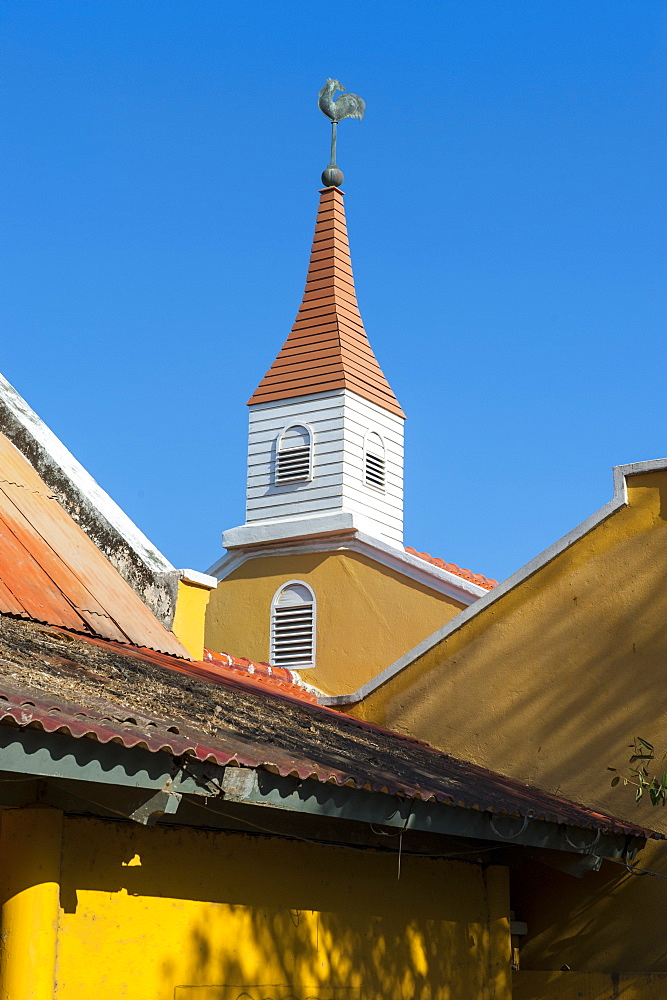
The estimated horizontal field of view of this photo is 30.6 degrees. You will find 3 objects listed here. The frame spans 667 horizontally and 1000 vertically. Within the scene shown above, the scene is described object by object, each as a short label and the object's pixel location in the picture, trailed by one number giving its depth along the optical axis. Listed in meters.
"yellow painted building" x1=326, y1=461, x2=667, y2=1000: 9.41
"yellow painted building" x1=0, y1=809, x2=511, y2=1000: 5.94
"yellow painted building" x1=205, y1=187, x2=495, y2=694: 18.75
